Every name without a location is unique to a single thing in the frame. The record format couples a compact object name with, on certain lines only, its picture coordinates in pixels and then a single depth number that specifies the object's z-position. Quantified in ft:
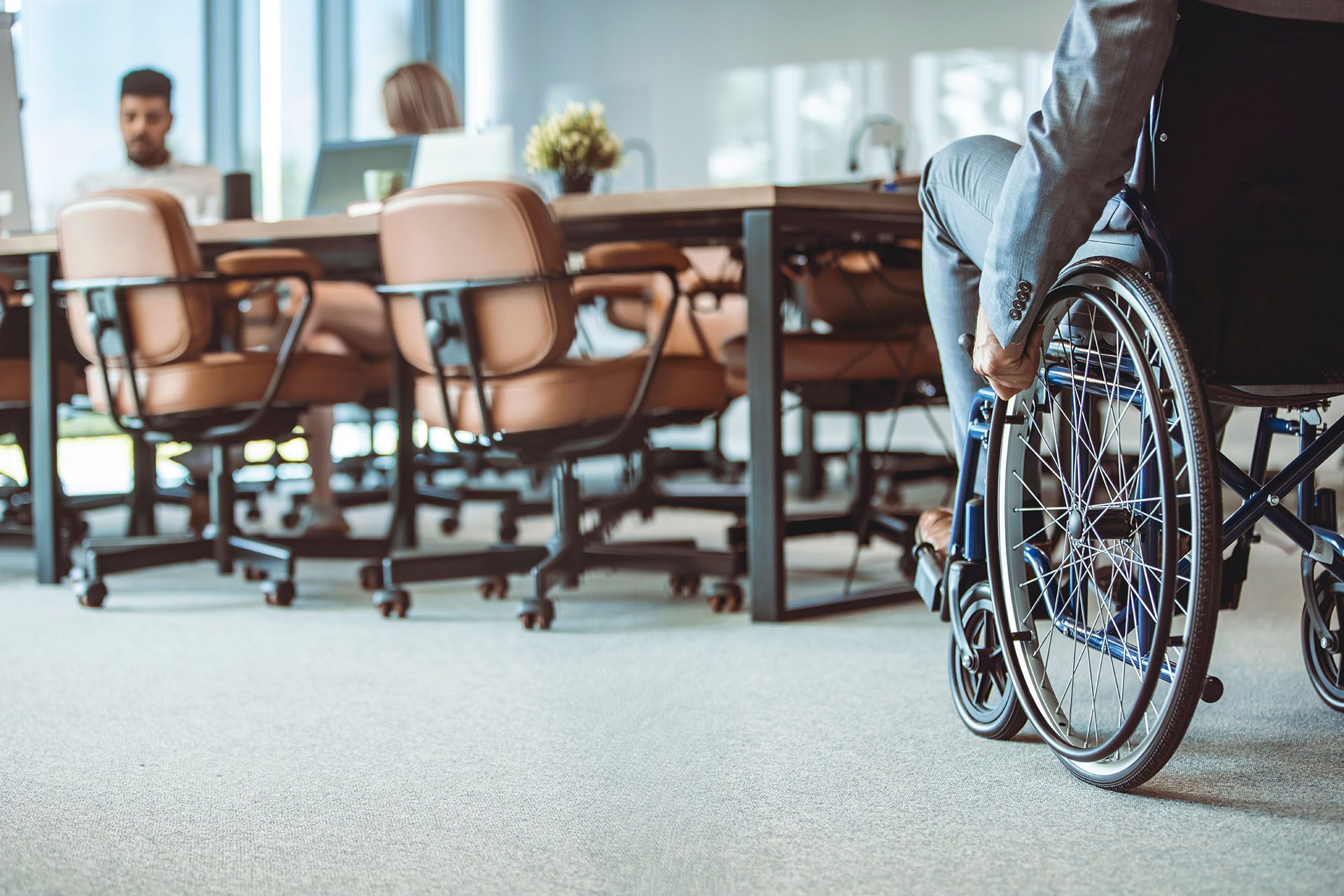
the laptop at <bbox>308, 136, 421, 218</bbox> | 12.22
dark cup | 11.30
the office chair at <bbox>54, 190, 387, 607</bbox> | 8.72
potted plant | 10.12
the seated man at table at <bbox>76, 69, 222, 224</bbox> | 13.06
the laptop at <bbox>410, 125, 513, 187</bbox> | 11.35
